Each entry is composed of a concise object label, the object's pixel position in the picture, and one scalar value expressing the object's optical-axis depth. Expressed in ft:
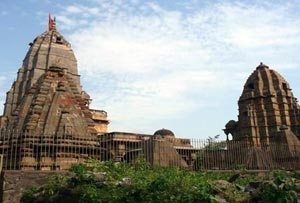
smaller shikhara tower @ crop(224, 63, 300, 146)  137.90
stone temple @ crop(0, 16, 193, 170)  58.65
